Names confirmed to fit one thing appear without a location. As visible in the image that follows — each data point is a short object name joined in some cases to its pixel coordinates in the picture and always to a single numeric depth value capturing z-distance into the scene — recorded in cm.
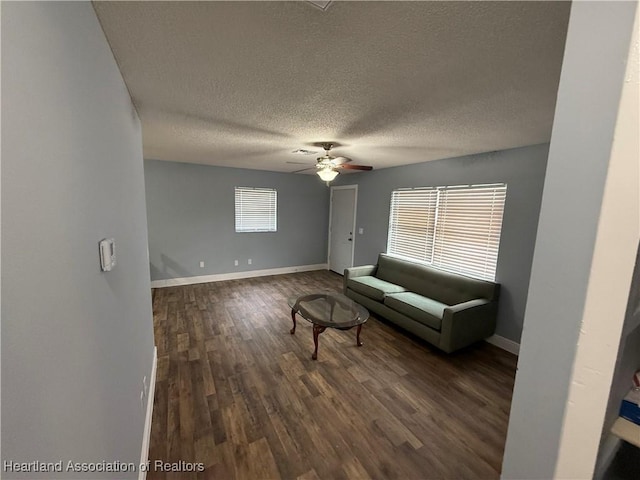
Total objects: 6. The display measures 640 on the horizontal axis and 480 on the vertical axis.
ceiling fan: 286
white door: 553
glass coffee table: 267
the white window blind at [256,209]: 527
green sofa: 274
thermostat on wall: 99
